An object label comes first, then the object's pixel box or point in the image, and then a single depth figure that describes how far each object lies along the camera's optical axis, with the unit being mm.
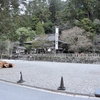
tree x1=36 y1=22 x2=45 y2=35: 45156
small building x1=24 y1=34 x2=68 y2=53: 33409
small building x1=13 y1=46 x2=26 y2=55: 47156
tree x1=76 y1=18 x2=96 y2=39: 31312
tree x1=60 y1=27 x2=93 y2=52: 28719
